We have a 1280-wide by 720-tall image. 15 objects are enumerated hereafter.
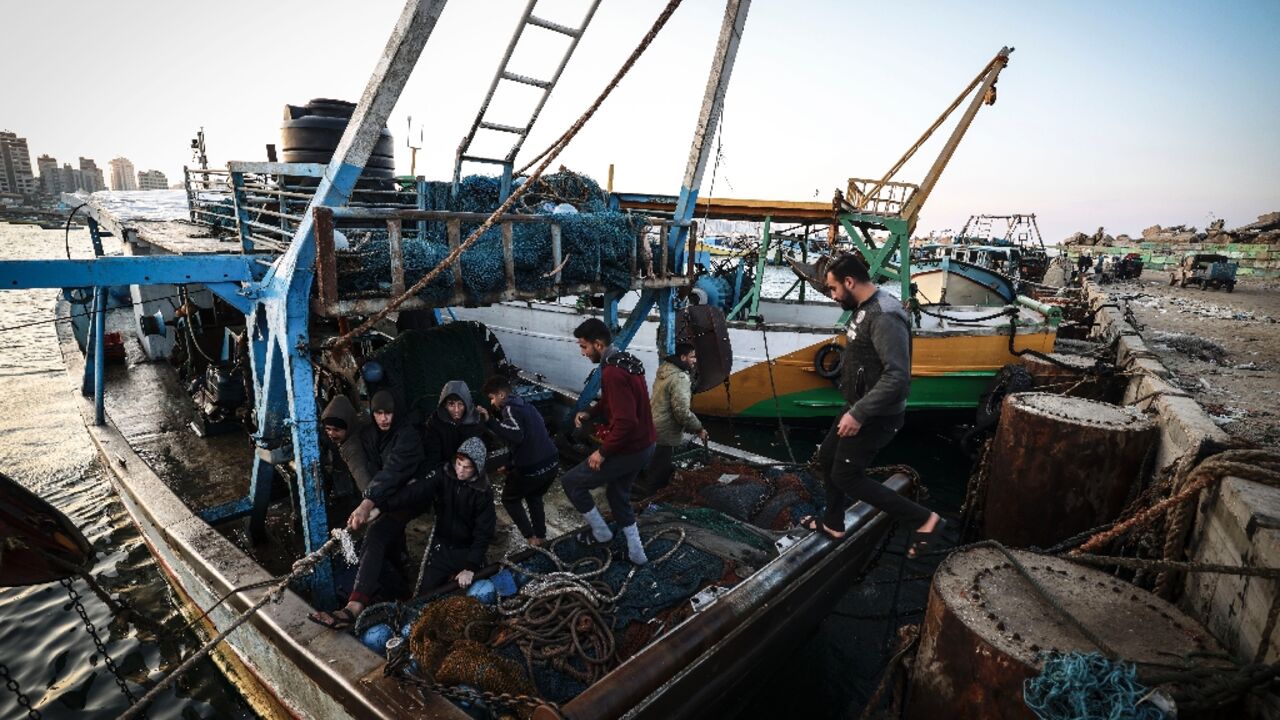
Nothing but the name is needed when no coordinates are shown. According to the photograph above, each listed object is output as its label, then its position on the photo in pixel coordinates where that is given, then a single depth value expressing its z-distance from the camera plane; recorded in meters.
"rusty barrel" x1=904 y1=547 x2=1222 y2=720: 2.71
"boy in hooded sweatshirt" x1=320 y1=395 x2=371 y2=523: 4.85
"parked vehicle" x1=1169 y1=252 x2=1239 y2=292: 21.55
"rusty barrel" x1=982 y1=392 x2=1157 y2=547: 4.89
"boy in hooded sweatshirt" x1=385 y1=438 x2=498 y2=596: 4.29
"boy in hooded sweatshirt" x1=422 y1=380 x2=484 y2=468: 4.63
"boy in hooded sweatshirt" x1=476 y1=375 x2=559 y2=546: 4.71
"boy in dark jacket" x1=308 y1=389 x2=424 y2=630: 4.01
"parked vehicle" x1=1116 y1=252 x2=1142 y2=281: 27.84
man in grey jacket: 3.97
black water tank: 7.27
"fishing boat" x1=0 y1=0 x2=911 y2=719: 3.67
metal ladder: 5.32
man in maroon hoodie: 4.31
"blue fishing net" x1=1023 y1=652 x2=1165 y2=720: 2.23
